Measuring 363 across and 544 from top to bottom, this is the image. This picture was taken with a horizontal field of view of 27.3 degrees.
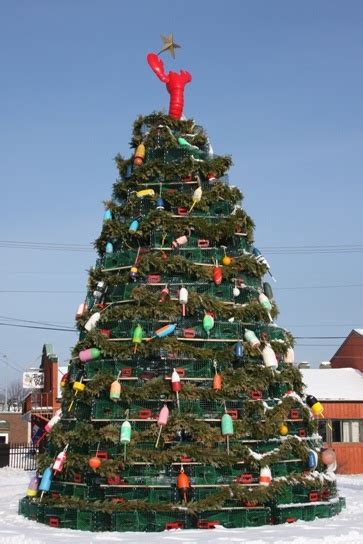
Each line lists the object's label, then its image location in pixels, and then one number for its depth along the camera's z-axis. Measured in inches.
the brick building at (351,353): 1521.9
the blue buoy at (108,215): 689.6
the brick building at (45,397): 1504.6
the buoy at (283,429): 615.5
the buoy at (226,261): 650.2
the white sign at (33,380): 1788.9
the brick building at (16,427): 2441.7
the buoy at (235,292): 649.6
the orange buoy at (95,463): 575.8
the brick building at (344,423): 1258.6
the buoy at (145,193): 671.1
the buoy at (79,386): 620.4
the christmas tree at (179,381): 575.2
